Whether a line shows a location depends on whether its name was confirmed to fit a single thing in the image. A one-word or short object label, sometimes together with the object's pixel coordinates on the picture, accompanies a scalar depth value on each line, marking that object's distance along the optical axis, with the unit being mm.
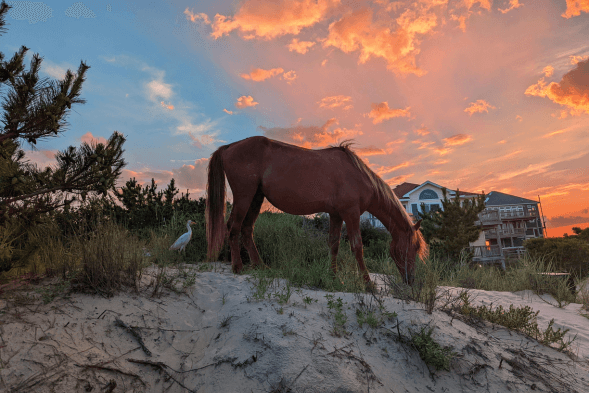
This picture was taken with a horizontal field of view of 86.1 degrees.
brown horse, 4766
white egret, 6169
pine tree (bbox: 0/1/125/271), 3105
